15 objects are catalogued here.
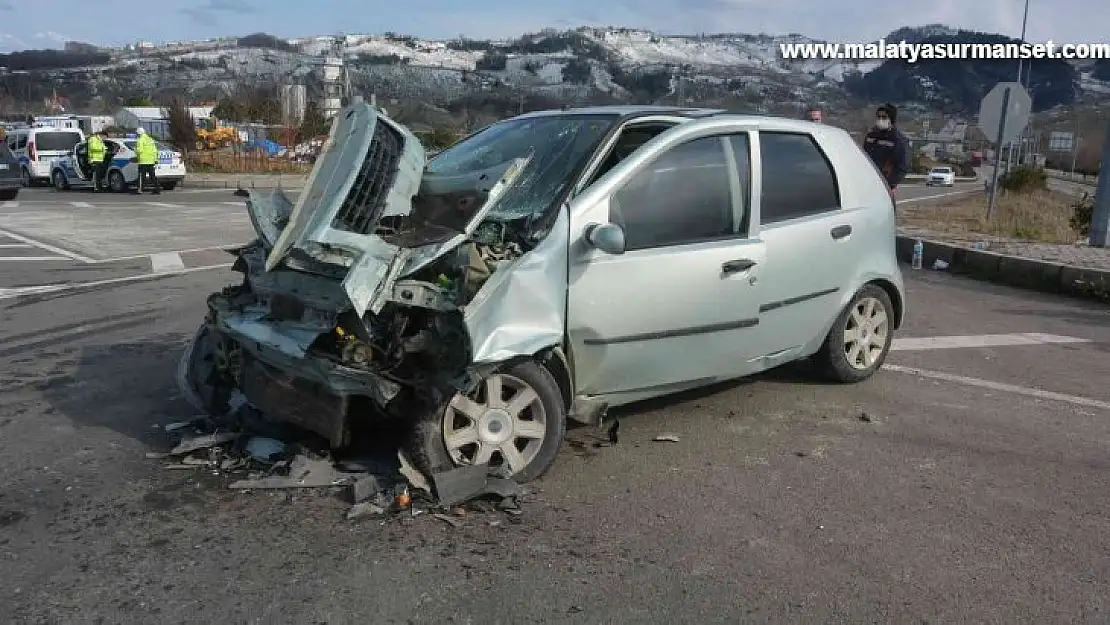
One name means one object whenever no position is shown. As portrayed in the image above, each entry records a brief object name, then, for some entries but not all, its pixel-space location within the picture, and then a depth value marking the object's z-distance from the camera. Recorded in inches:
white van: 995.3
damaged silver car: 144.6
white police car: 924.0
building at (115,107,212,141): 1738.4
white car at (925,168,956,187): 1914.4
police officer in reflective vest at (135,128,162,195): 890.1
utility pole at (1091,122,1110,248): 473.4
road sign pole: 582.6
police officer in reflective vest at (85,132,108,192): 913.5
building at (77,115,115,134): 1867.6
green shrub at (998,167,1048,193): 1117.7
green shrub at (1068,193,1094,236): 590.3
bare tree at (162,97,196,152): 1284.4
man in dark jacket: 414.3
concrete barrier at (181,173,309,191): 1063.0
